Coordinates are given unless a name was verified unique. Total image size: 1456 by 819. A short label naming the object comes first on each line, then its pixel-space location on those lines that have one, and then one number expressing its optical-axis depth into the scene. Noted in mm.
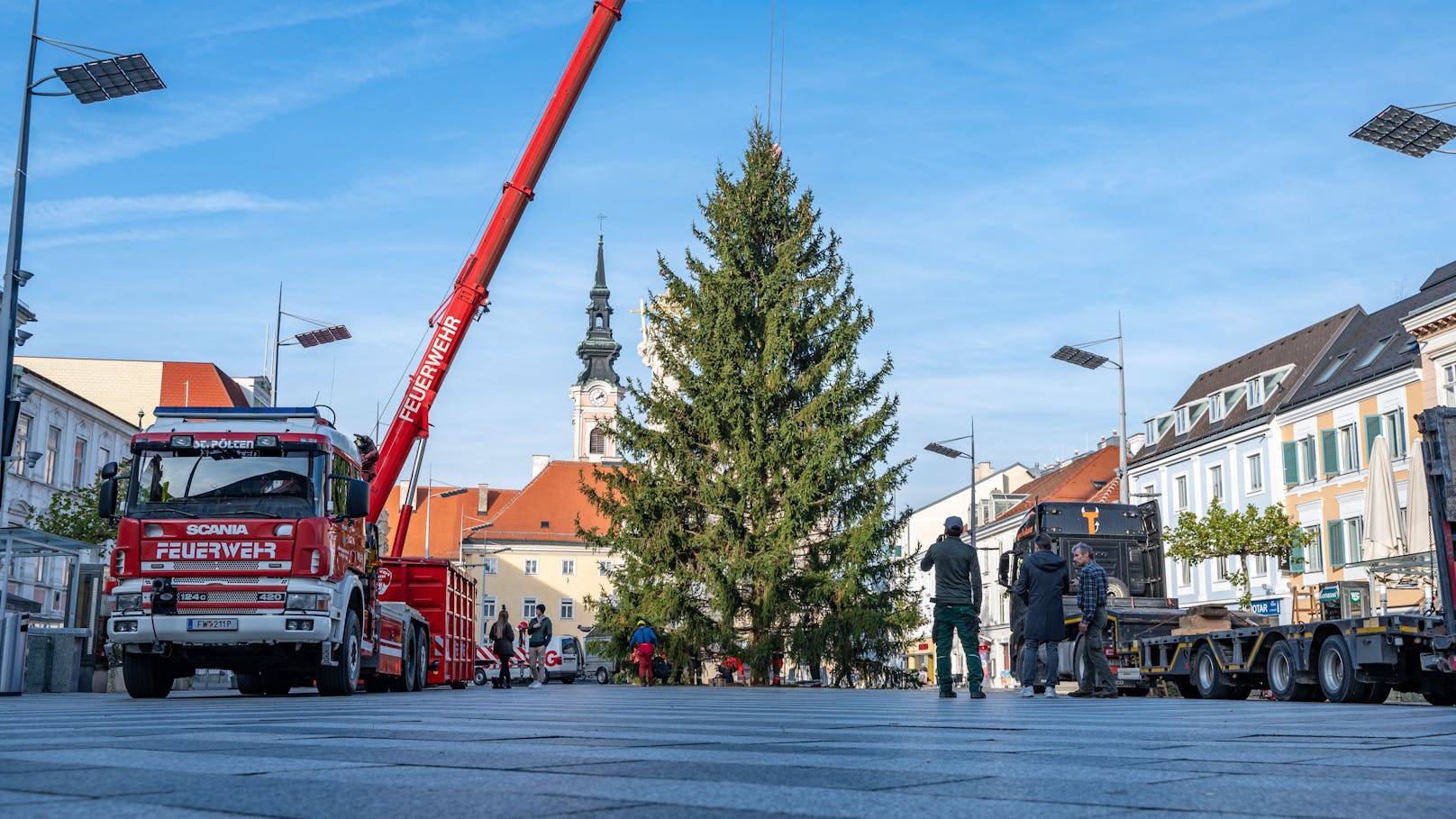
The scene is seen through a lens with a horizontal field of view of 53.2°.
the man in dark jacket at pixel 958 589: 15320
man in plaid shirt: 16969
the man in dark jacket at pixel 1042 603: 15781
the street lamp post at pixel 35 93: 20797
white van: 50688
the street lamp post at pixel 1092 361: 39134
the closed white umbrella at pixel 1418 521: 18438
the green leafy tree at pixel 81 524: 34906
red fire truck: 16562
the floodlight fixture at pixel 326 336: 37875
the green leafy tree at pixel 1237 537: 41438
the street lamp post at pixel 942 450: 52625
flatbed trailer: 15336
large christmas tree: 32750
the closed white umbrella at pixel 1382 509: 22750
